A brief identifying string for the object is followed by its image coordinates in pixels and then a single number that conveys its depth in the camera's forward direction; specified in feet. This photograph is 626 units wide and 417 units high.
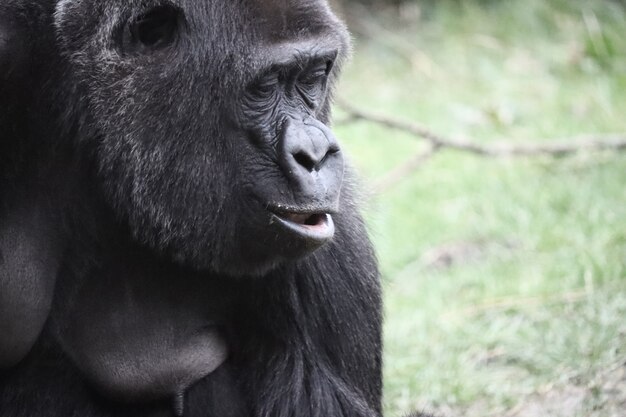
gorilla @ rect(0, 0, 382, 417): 25.68
